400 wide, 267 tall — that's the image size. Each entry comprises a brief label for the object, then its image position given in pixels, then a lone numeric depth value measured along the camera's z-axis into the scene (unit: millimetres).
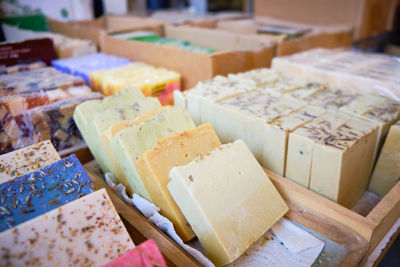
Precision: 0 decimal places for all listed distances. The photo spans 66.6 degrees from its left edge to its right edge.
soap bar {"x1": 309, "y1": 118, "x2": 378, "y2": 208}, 276
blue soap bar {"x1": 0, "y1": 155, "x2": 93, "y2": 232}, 214
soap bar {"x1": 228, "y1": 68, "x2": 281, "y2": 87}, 432
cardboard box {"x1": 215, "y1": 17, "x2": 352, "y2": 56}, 556
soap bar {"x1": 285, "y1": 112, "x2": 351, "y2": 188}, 291
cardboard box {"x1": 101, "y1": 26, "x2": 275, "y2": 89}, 478
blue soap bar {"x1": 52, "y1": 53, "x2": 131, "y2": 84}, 515
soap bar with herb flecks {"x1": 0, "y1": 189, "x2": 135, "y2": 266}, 189
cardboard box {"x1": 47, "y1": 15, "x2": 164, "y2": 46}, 718
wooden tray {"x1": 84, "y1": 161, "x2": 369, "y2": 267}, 243
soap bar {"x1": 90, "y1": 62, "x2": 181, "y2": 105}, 445
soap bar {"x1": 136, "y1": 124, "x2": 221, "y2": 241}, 268
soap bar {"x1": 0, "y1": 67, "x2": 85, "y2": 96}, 406
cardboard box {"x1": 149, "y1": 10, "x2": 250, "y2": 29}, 779
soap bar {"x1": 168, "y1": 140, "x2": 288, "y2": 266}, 246
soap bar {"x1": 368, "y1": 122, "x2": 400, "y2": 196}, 315
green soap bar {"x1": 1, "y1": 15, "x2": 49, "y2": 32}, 883
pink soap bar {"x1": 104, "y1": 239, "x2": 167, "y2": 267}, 180
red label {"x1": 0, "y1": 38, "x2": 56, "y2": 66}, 516
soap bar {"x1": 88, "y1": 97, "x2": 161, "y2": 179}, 324
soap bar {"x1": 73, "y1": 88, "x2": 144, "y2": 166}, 344
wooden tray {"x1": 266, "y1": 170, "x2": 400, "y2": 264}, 257
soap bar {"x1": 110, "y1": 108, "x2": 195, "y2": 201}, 284
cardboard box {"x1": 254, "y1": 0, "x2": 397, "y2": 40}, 680
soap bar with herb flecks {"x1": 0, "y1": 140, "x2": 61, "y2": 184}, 254
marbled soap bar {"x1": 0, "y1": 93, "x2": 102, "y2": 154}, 349
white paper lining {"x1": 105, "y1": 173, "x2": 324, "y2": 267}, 271
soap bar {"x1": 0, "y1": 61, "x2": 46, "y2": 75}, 493
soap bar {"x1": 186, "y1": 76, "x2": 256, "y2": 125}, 379
